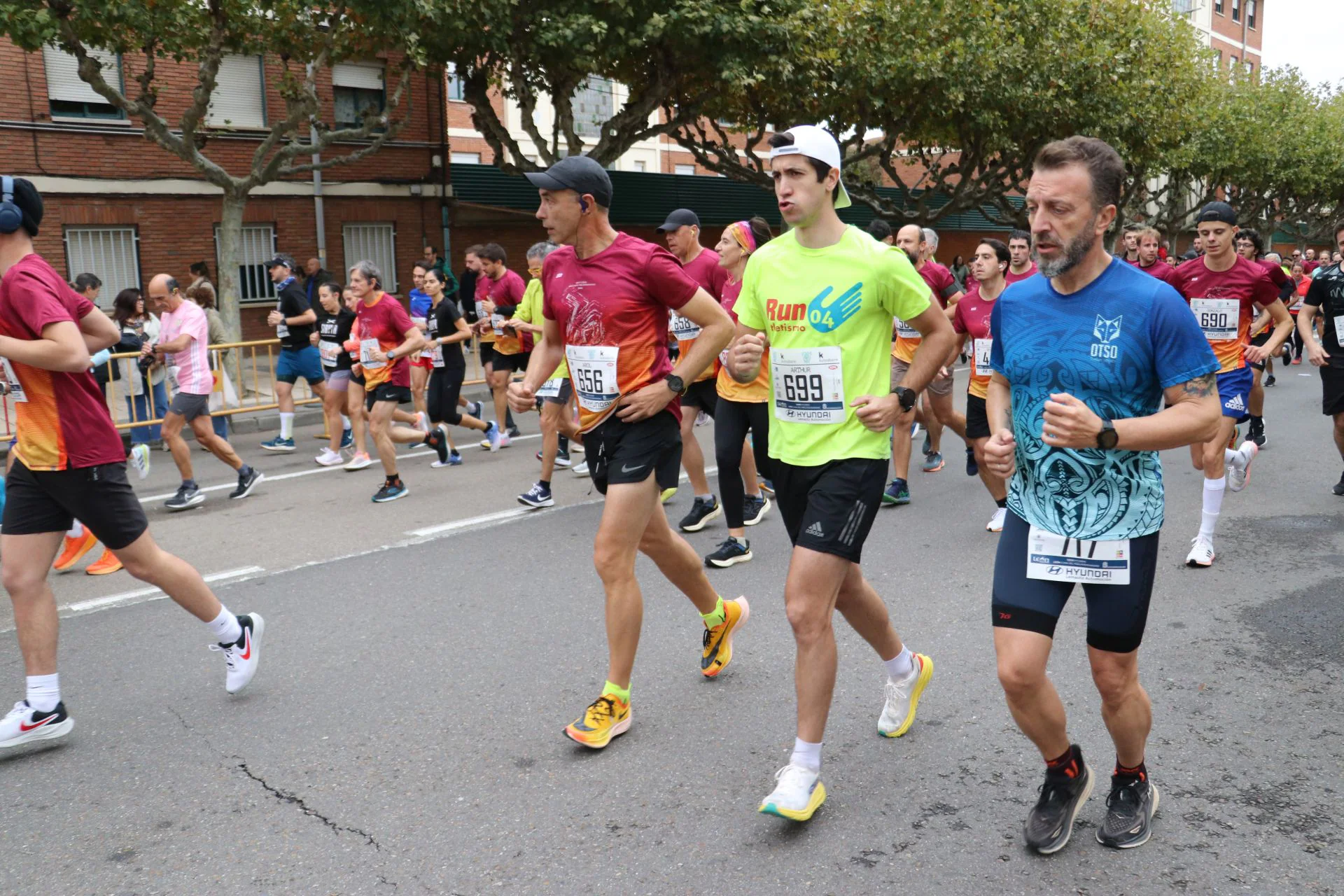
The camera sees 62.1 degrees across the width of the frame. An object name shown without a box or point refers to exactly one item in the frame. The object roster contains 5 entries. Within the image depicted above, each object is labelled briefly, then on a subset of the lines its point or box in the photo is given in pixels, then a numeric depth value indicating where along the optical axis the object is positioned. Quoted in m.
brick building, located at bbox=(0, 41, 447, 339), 18.97
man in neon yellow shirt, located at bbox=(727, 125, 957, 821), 3.35
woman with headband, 6.22
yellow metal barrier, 11.20
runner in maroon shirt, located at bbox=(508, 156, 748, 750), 3.97
